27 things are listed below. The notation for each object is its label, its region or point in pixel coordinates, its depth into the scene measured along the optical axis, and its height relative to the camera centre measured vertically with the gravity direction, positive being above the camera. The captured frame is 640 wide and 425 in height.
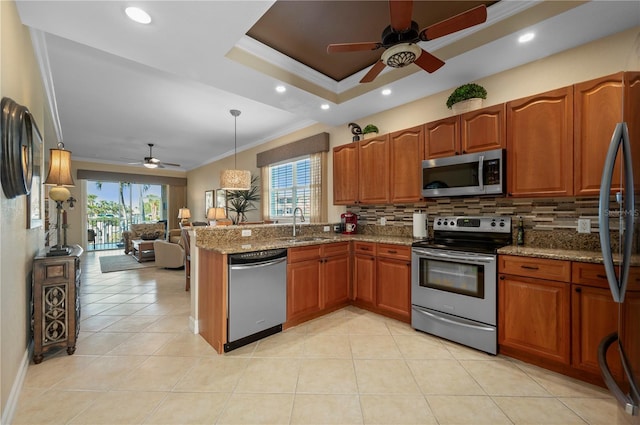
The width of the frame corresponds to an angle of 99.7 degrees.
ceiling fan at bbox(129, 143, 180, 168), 6.04 +1.14
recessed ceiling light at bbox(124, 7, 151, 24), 1.89 +1.43
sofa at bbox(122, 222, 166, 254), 8.03 -0.62
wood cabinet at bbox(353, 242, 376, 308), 3.21 -0.76
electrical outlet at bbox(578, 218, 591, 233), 2.21 -0.13
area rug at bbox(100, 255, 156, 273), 5.88 -1.21
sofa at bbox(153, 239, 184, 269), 5.63 -0.88
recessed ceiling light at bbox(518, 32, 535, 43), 2.17 +1.41
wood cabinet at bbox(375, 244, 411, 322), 2.89 -0.77
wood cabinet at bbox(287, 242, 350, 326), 2.83 -0.77
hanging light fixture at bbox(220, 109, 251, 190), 4.38 +0.54
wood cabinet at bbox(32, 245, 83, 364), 2.15 -0.74
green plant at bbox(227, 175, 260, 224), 6.22 +0.32
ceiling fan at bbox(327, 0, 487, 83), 1.61 +1.17
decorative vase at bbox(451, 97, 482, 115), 2.64 +1.05
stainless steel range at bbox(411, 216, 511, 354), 2.30 -0.65
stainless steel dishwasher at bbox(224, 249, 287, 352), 2.36 -0.78
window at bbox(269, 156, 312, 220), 5.05 +0.49
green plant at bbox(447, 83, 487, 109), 2.64 +1.17
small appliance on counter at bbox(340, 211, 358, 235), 3.98 -0.17
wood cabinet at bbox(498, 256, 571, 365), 1.97 -0.76
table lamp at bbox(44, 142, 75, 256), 2.37 +0.36
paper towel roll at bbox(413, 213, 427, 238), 3.16 -0.17
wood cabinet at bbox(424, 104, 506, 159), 2.48 +0.77
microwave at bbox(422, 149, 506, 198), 2.46 +0.36
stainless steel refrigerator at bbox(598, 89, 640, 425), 1.04 -0.31
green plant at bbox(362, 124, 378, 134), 3.66 +1.12
